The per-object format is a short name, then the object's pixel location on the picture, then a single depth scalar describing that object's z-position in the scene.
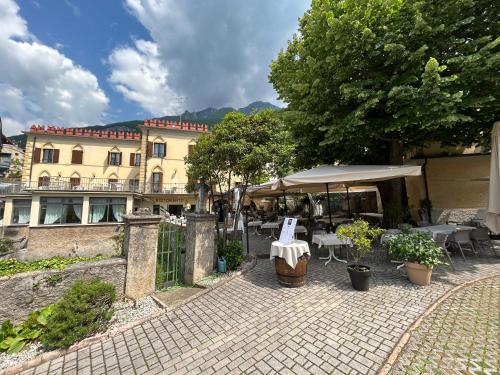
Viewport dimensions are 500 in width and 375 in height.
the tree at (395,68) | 5.20
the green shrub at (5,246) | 8.43
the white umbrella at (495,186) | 5.10
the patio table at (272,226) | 10.15
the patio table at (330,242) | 5.78
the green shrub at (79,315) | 2.98
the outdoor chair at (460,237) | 5.71
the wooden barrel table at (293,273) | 4.41
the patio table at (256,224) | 12.18
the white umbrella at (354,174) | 5.61
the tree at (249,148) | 5.92
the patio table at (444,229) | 5.75
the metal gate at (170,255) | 5.22
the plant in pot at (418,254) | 4.20
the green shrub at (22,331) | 3.09
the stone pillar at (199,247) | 5.30
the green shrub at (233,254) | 5.71
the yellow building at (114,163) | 22.36
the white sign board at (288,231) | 4.79
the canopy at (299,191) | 8.70
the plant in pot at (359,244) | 4.09
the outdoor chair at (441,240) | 5.15
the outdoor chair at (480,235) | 5.89
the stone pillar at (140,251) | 4.44
